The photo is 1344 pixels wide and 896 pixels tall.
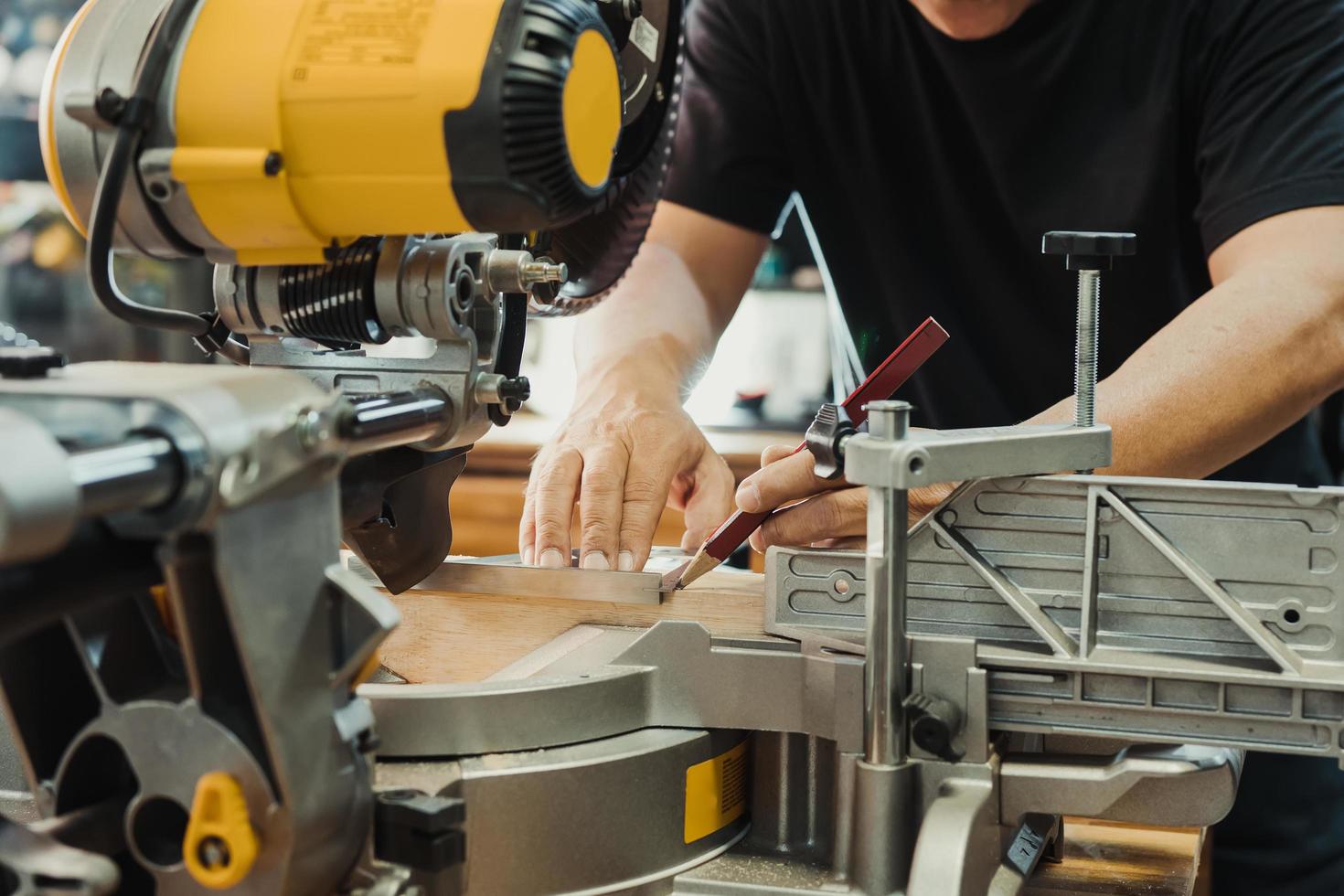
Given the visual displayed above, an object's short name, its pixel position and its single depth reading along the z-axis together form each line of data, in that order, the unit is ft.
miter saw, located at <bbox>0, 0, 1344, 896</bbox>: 2.10
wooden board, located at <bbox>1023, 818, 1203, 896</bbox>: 3.37
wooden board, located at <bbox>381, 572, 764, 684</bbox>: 3.64
